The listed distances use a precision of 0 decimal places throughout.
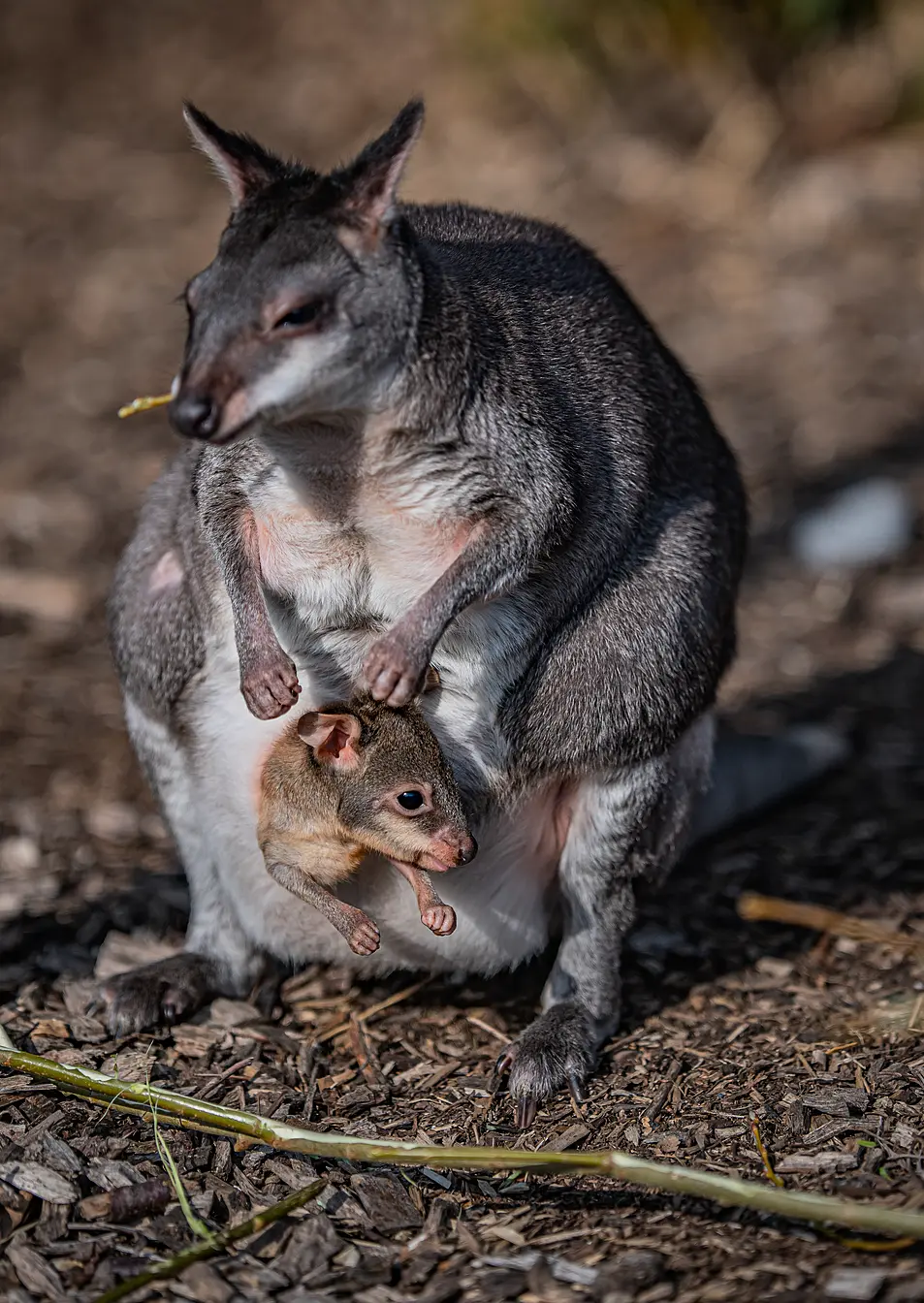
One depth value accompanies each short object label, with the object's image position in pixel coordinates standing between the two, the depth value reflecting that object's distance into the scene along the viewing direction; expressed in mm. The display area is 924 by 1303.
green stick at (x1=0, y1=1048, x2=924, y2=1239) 6008
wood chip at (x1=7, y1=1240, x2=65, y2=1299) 6363
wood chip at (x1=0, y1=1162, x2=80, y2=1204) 6930
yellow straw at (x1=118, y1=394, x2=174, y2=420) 7812
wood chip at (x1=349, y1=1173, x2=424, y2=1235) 6922
